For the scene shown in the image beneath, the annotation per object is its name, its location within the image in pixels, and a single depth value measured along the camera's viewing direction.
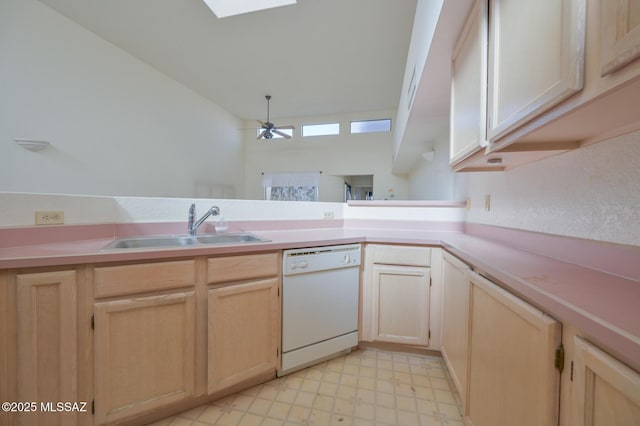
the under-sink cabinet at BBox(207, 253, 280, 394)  1.25
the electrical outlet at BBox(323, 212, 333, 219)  2.26
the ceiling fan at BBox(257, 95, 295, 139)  4.75
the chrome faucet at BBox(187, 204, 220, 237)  1.62
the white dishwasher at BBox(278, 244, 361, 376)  1.48
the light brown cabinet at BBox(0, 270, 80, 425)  0.91
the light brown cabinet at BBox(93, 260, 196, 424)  1.04
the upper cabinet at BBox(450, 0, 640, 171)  0.46
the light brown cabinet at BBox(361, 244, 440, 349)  1.68
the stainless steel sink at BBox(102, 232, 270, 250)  1.41
